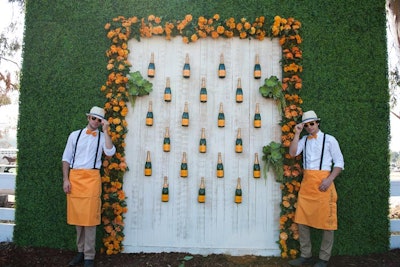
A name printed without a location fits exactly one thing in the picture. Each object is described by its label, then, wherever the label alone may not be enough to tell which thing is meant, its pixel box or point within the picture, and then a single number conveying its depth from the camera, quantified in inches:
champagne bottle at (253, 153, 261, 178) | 177.8
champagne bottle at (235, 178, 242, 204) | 177.0
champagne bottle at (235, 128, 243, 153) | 177.9
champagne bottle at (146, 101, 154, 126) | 179.5
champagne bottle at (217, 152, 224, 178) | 177.8
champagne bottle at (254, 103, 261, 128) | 179.5
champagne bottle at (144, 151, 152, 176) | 178.2
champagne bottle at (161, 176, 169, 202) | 177.0
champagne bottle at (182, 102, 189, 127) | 179.3
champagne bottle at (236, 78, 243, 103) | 180.2
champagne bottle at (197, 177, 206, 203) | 177.1
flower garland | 173.9
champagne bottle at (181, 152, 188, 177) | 177.6
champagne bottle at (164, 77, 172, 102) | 180.4
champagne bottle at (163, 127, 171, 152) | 178.5
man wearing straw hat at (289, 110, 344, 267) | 153.0
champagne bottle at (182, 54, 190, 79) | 181.6
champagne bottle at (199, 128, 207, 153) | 178.2
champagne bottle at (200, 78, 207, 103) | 180.5
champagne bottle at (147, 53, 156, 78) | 180.9
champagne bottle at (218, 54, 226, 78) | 181.3
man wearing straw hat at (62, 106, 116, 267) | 152.9
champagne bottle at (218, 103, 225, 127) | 179.6
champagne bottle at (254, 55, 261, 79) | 181.5
